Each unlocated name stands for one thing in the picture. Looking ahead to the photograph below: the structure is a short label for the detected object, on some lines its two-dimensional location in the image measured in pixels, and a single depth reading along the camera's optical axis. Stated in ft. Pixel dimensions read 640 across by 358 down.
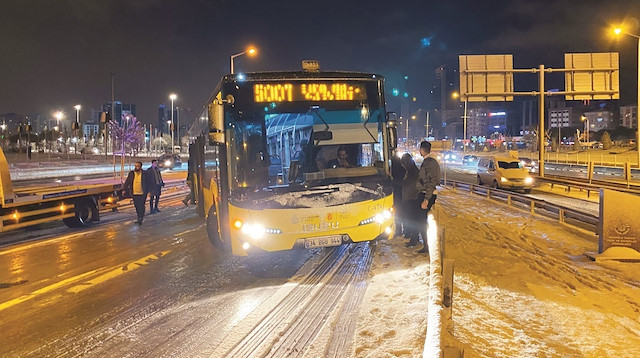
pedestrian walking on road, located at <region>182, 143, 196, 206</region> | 50.49
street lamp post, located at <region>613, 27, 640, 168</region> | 81.54
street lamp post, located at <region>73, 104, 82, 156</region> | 174.70
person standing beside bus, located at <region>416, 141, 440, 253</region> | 28.14
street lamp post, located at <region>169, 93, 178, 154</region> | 164.06
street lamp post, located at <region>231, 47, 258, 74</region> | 100.15
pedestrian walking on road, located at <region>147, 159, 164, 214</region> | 49.11
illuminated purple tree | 284.41
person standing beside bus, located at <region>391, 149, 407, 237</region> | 30.62
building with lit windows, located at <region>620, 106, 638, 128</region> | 462.39
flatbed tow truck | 37.50
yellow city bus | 24.43
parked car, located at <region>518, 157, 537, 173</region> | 138.41
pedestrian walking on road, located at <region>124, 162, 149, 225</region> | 45.29
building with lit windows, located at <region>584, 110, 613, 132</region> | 518.78
